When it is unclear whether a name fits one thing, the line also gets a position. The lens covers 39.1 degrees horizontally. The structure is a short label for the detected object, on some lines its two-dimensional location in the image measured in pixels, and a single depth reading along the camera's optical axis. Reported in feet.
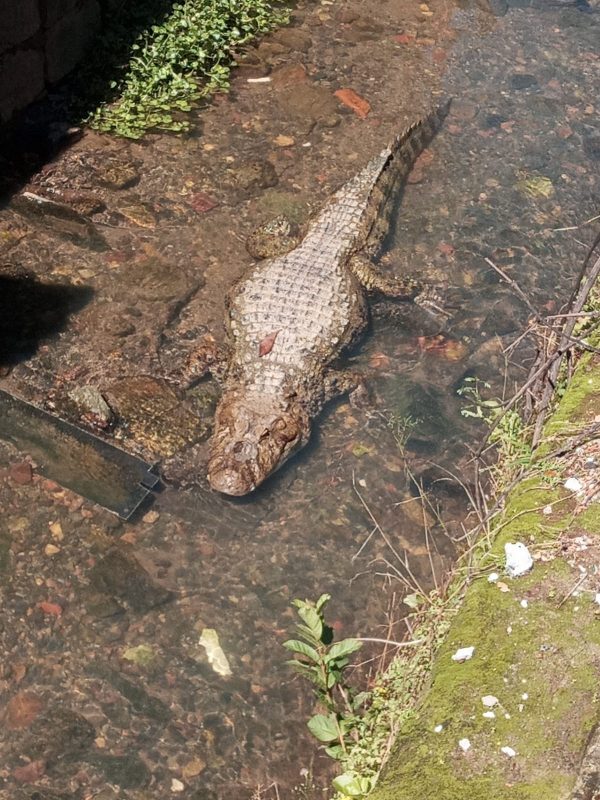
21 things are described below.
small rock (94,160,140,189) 19.99
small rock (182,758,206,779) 11.96
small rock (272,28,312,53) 25.03
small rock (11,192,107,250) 18.80
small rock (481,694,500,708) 10.14
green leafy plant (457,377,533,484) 15.16
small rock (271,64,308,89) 23.81
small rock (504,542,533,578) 11.72
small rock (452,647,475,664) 10.84
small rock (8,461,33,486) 14.57
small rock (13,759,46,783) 11.53
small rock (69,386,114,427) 15.38
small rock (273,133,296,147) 22.15
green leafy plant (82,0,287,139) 21.68
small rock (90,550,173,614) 13.58
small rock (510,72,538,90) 25.29
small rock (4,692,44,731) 12.01
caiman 15.75
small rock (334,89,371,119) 23.49
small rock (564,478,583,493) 12.73
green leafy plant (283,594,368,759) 10.32
